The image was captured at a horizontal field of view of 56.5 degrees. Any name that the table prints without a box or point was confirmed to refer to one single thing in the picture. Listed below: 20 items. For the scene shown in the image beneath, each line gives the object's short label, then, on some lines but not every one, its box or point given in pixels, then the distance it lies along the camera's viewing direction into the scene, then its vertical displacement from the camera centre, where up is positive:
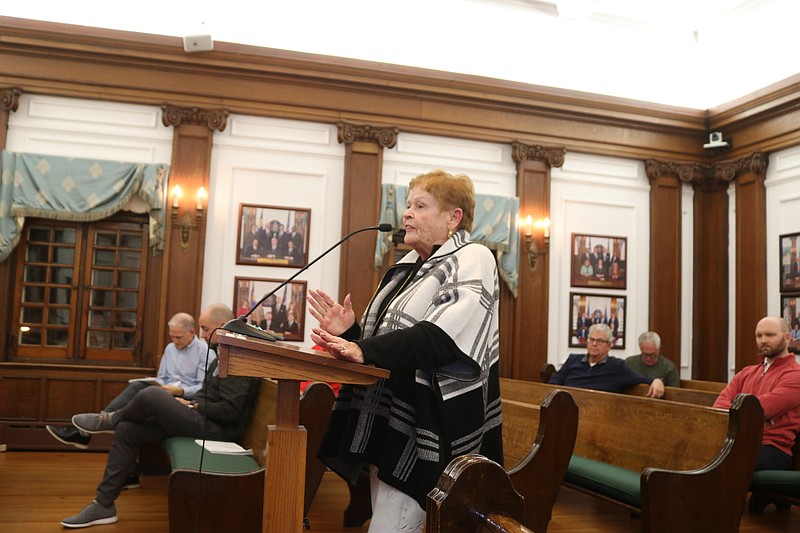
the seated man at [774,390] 4.76 -0.43
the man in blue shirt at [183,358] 5.86 -0.43
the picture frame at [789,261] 8.35 +0.75
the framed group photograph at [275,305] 8.09 +0.03
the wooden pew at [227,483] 3.61 -0.87
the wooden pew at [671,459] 3.61 -0.74
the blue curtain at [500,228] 8.64 +1.03
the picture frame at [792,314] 8.18 +0.16
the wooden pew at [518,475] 1.23 -0.53
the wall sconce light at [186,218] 7.89 +0.92
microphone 2.24 -0.07
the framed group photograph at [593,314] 9.05 +0.08
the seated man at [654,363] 7.90 -0.43
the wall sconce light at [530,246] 8.88 +0.86
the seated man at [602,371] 6.68 -0.45
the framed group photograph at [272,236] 8.15 +0.79
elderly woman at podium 2.12 -0.13
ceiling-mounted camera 9.29 +2.31
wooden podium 2.02 -0.23
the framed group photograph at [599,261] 9.16 +0.73
